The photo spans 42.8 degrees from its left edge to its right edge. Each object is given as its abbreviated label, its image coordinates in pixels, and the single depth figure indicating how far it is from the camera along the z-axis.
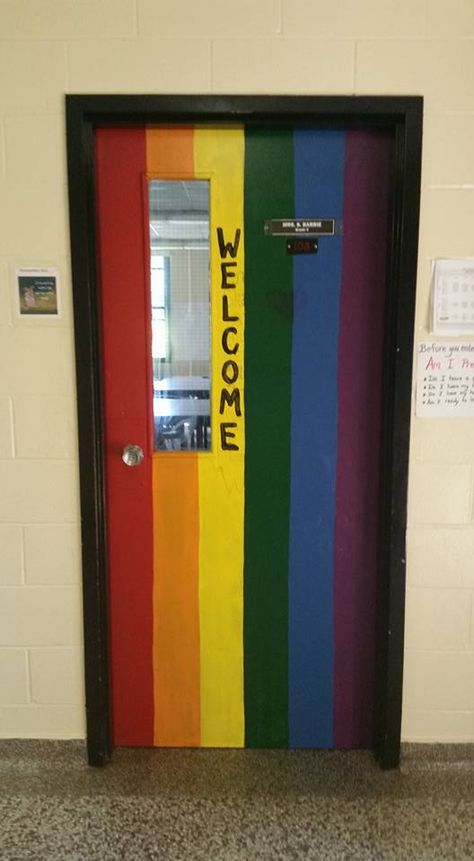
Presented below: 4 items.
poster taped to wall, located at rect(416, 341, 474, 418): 1.82
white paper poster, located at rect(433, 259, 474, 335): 1.78
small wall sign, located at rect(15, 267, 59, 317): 1.79
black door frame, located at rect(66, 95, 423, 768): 1.71
